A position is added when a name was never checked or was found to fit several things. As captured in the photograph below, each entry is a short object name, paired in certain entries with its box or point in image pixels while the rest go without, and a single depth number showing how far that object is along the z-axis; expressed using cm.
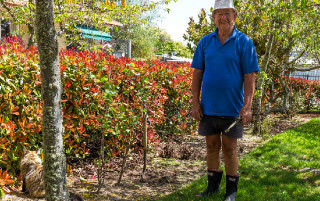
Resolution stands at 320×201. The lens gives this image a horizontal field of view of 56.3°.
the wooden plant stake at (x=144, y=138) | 433
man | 317
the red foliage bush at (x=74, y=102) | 334
